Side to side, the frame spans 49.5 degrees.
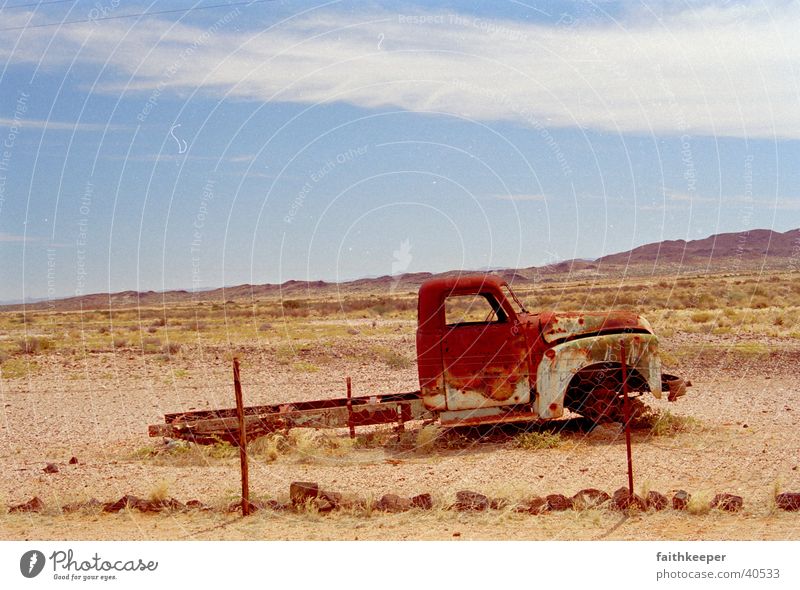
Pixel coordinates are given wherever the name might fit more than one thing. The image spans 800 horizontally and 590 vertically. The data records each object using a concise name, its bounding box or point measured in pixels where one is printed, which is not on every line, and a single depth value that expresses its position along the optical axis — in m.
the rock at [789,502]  8.02
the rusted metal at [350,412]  11.21
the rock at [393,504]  8.38
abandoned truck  10.77
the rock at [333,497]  8.49
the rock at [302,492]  8.51
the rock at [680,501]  8.12
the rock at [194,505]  8.77
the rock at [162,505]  8.74
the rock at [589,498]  8.18
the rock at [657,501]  8.20
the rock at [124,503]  8.81
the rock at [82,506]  8.88
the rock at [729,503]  8.02
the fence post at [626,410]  8.17
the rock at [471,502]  8.31
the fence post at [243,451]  8.30
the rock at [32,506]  8.95
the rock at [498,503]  8.35
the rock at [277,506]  8.59
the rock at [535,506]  8.18
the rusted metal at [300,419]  11.13
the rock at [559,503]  8.24
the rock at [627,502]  8.12
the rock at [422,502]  8.38
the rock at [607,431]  11.14
